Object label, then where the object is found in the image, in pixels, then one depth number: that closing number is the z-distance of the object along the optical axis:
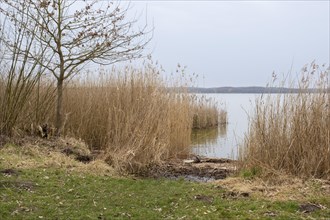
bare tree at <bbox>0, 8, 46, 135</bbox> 8.08
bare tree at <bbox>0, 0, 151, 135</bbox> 8.48
